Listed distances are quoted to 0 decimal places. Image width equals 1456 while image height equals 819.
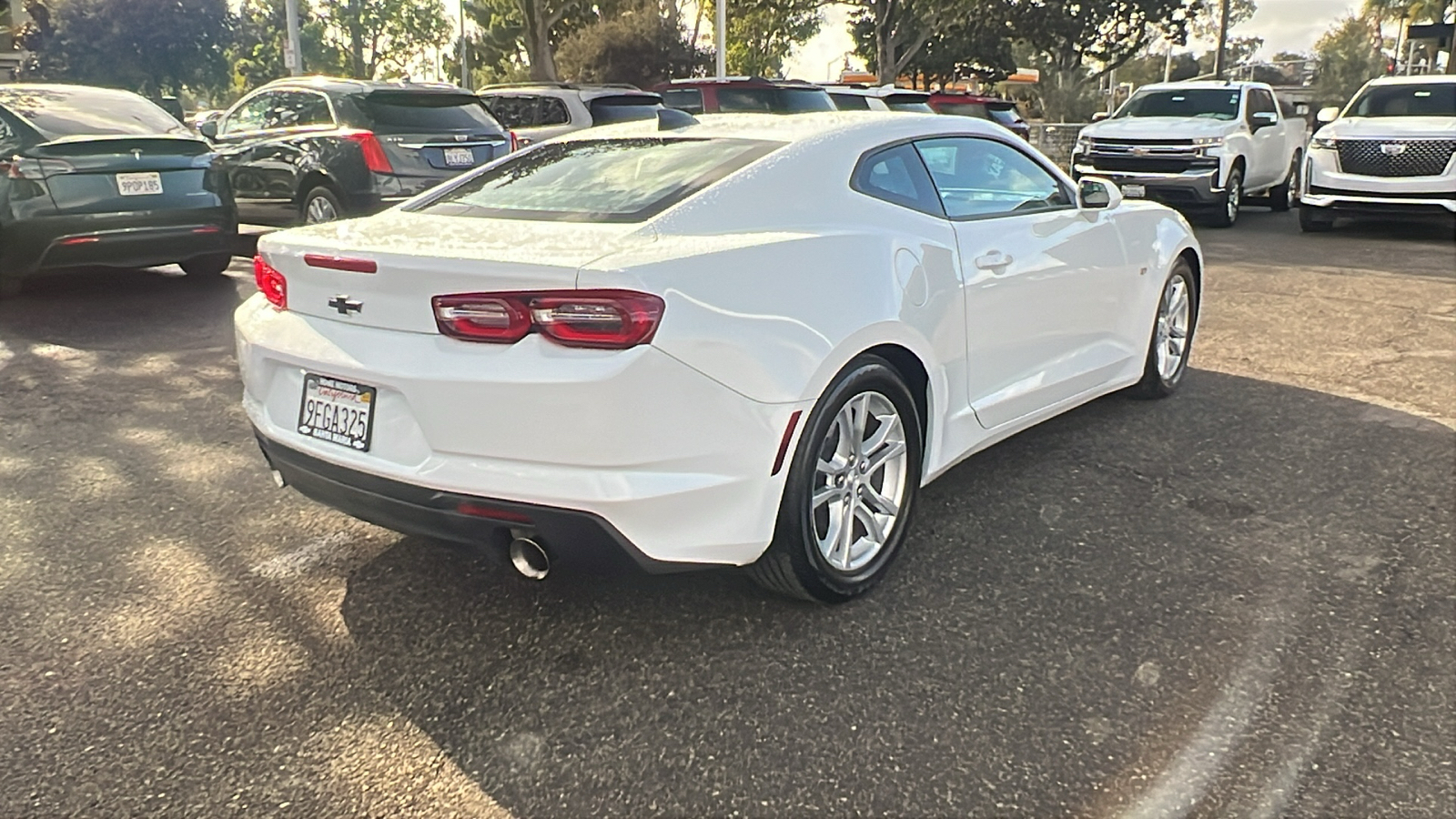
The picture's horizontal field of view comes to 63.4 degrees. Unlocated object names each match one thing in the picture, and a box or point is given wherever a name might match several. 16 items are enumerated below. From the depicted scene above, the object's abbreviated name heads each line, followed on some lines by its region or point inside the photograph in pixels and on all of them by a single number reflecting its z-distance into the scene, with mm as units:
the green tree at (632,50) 36469
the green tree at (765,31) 33750
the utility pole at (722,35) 27797
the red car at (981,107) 15992
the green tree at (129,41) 45656
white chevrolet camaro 2797
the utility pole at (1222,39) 35062
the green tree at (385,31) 80625
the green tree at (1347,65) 57341
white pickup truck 13328
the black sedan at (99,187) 7535
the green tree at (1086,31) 38656
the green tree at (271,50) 66938
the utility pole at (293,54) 20219
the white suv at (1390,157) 12070
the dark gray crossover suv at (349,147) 9164
